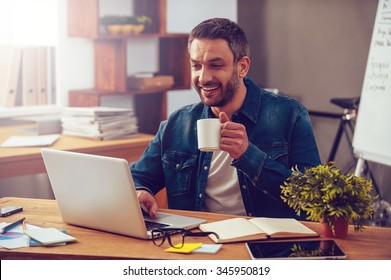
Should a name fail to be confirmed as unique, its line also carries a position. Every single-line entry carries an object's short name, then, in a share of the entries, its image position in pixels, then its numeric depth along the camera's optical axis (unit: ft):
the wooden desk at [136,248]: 9.23
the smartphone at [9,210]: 10.50
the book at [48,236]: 9.50
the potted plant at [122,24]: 16.22
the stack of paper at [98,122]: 14.88
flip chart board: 14.77
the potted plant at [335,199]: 9.54
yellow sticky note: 9.26
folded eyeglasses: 9.50
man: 11.10
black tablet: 9.09
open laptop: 9.54
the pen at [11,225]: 9.91
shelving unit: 16.09
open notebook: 9.59
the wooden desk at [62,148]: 13.58
